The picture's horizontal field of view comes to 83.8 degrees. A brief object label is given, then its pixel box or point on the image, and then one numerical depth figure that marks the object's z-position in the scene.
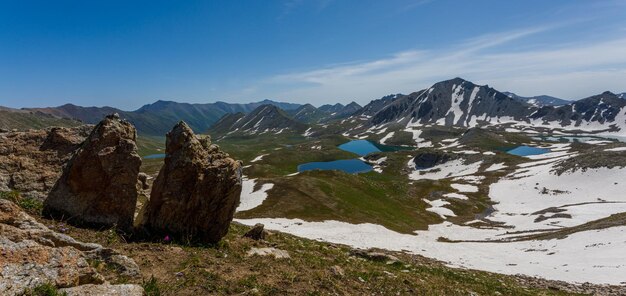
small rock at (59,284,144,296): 9.34
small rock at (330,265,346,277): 17.84
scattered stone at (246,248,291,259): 19.09
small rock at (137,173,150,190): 30.23
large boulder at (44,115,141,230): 16.91
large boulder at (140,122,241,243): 18.31
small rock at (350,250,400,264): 27.67
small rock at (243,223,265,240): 23.83
